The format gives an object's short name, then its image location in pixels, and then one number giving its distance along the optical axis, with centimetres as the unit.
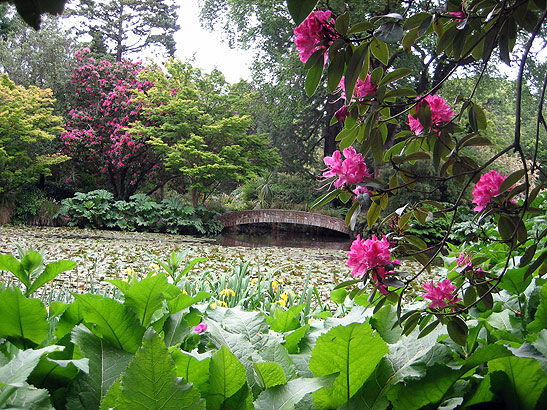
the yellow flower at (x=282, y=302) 254
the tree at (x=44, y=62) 1288
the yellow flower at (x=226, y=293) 256
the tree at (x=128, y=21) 2050
